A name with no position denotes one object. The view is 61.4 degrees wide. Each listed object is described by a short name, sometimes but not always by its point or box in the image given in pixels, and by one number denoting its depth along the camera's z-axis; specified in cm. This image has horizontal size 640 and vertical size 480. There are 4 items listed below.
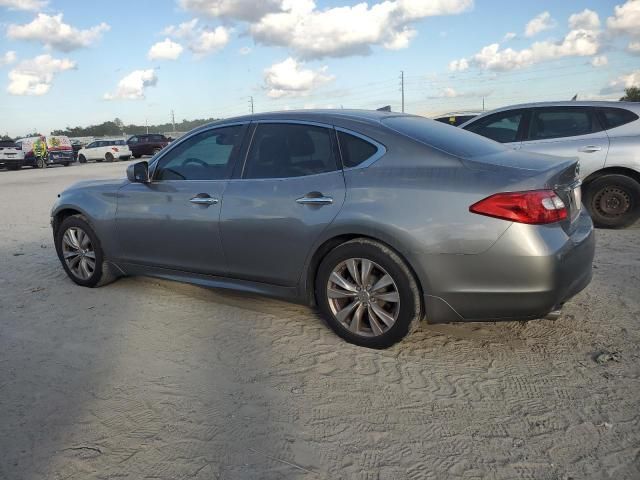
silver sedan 306
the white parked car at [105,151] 3291
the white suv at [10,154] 2805
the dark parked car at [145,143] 3394
